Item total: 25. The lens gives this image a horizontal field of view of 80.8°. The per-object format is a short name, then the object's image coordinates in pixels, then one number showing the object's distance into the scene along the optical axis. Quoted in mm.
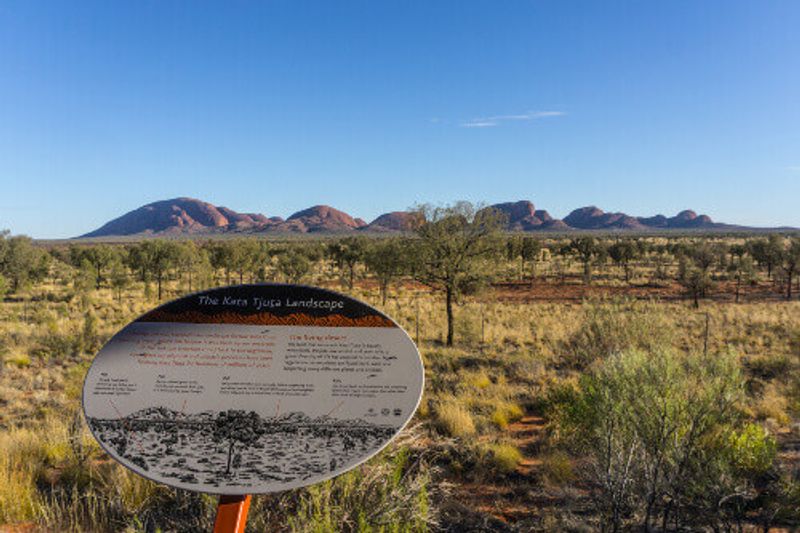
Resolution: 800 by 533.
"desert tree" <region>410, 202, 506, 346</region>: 19328
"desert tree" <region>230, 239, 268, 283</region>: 41688
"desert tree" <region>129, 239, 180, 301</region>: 38125
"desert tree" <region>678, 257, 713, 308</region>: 30767
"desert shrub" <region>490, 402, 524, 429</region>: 9219
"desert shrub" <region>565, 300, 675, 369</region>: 13094
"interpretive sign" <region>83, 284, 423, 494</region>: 2561
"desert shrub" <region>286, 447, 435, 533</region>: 4066
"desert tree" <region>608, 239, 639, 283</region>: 49125
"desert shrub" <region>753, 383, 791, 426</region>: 9281
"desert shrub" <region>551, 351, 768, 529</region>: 5027
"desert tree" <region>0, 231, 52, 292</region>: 33719
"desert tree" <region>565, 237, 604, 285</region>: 55812
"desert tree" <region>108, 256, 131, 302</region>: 33141
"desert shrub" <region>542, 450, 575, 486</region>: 6609
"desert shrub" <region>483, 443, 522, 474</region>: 7008
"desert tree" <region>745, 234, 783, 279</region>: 41125
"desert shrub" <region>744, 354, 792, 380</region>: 13430
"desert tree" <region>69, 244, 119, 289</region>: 44781
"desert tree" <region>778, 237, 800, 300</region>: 34988
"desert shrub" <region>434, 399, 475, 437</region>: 8344
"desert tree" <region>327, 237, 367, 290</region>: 46781
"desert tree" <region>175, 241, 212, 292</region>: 37628
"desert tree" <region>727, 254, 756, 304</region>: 39938
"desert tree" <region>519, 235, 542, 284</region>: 52969
